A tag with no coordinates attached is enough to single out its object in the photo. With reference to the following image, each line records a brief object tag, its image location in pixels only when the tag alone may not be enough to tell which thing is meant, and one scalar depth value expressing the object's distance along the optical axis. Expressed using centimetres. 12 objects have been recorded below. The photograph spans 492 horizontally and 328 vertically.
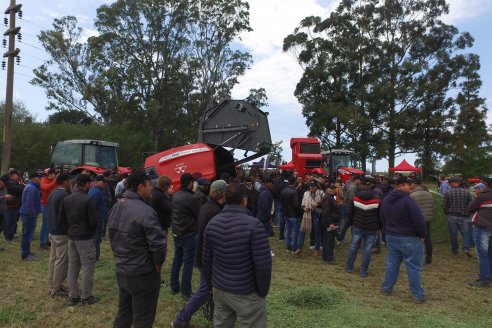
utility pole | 1616
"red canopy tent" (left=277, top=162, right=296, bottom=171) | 2442
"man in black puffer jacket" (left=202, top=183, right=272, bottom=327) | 325
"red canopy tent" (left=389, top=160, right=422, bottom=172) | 2920
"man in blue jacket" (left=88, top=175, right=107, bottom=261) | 741
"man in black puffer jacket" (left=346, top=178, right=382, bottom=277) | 748
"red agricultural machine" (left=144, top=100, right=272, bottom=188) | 1160
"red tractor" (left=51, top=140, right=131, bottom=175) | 1561
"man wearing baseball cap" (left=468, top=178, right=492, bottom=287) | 686
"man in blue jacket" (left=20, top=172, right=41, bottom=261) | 800
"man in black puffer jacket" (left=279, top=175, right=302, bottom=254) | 916
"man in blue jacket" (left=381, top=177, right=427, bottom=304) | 596
